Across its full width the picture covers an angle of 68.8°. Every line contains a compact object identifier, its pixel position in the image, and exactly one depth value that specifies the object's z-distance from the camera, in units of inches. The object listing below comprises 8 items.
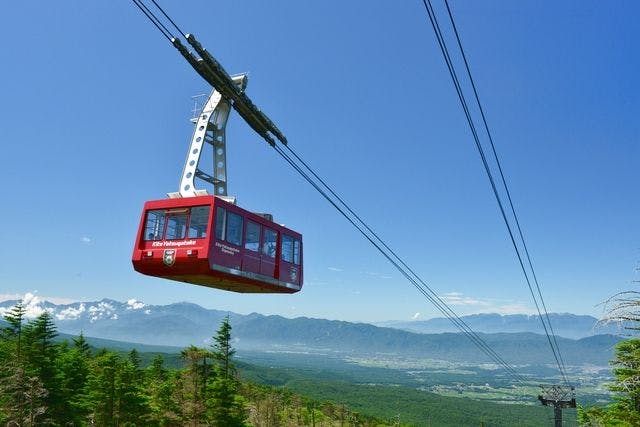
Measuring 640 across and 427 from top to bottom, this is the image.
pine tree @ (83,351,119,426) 1893.5
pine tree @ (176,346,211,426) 1882.4
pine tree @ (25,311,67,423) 1918.1
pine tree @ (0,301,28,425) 1537.8
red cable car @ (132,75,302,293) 589.9
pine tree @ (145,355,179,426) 1957.7
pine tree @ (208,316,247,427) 1914.4
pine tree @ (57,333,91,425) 2022.6
